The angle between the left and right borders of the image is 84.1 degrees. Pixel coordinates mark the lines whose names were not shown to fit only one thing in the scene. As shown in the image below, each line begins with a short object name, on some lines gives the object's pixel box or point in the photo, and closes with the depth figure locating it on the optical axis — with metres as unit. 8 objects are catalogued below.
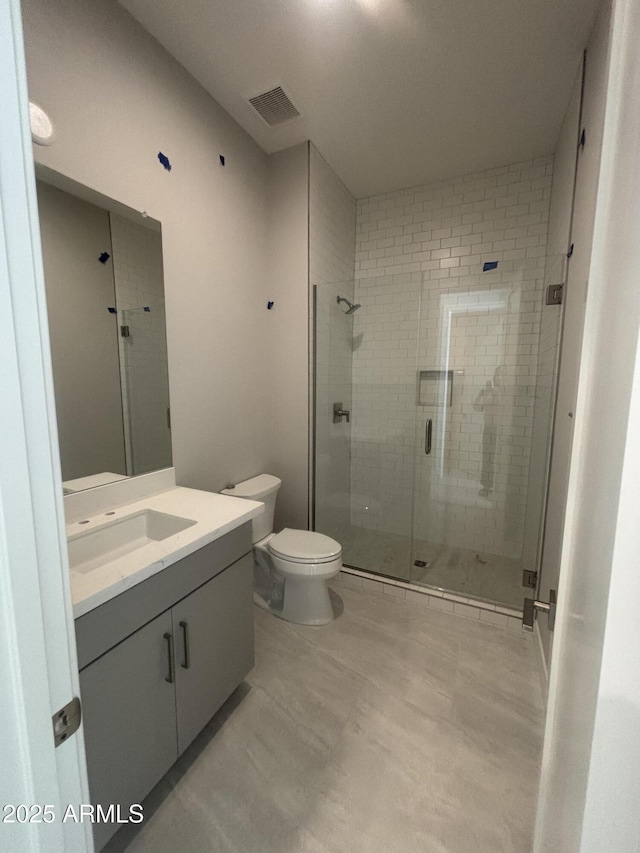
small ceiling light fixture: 1.15
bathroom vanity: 0.93
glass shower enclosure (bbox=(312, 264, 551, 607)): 2.57
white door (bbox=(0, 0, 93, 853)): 0.38
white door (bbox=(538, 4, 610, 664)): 1.35
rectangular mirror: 1.30
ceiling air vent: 1.86
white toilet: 1.93
